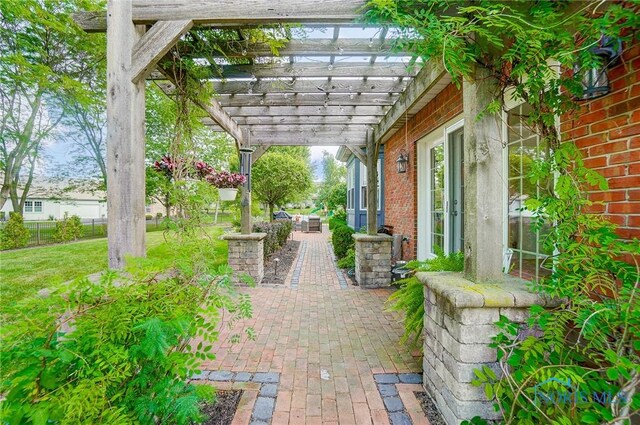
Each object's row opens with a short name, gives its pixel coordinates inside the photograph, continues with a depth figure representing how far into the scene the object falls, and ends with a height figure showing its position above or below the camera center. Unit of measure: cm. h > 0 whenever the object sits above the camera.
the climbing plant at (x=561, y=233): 129 -12
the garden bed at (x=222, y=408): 190 -135
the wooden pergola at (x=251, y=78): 220 +155
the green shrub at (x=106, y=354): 113 -60
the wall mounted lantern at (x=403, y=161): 542 +92
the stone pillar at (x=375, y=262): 532 -94
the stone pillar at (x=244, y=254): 545 -79
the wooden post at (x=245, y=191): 561 +40
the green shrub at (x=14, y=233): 851 -57
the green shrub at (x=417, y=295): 249 -76
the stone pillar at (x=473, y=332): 171 -73
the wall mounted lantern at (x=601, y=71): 151 +76
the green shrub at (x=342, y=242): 763 -81
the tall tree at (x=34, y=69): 526 +278
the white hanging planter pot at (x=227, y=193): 465 +31
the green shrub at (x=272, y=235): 740 -69
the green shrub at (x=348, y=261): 670 -117
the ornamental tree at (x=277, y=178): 1232 +142
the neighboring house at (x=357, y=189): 835 +75
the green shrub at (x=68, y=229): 1025 -58
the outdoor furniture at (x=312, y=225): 1653 -79
